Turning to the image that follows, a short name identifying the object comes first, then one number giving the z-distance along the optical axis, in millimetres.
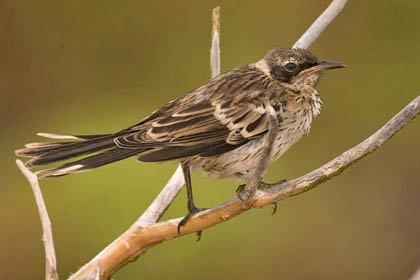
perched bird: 5199
